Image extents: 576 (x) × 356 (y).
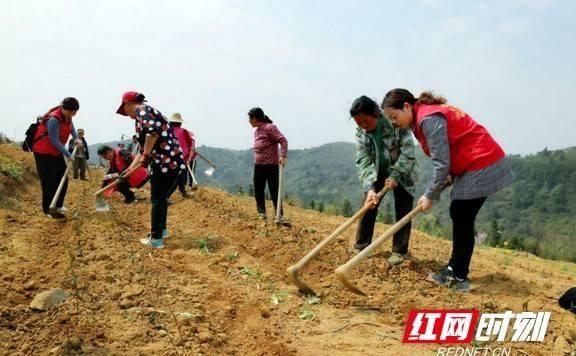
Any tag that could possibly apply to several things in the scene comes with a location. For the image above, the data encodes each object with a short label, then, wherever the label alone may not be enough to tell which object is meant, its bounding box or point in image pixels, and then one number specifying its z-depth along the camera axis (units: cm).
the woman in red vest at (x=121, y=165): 789
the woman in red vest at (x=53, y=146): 610
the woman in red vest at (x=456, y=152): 370
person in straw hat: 845
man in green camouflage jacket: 438
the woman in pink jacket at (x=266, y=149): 650
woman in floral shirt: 496
